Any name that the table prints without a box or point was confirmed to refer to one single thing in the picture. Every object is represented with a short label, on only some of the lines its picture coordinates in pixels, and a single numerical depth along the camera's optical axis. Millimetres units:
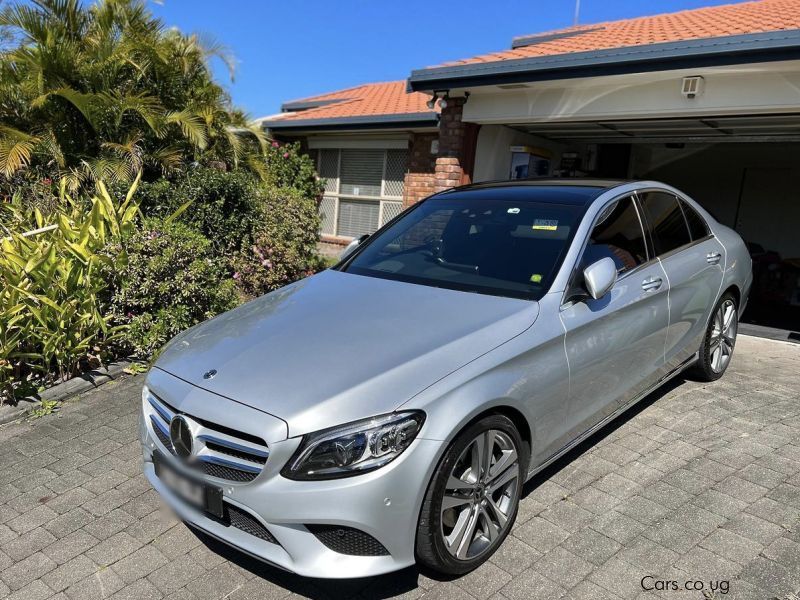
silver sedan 2203
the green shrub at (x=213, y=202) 6438
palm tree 7133
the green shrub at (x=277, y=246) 6832
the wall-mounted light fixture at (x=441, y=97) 8020
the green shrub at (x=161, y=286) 5012
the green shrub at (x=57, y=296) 4445
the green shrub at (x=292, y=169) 11445
